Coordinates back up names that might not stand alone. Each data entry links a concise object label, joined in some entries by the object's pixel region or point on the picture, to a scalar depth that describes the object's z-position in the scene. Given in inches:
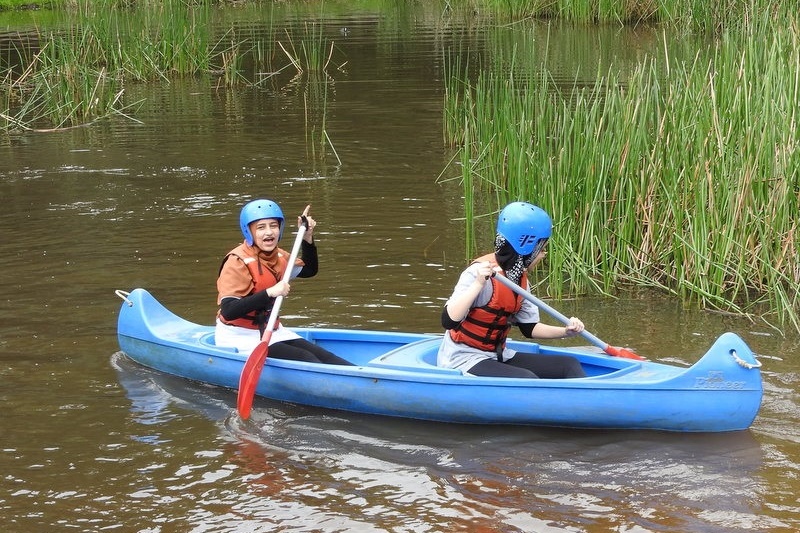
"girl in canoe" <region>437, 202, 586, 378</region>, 416.3
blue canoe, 404.2
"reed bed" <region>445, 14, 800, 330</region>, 523.2
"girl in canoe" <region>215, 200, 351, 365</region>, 466.9
